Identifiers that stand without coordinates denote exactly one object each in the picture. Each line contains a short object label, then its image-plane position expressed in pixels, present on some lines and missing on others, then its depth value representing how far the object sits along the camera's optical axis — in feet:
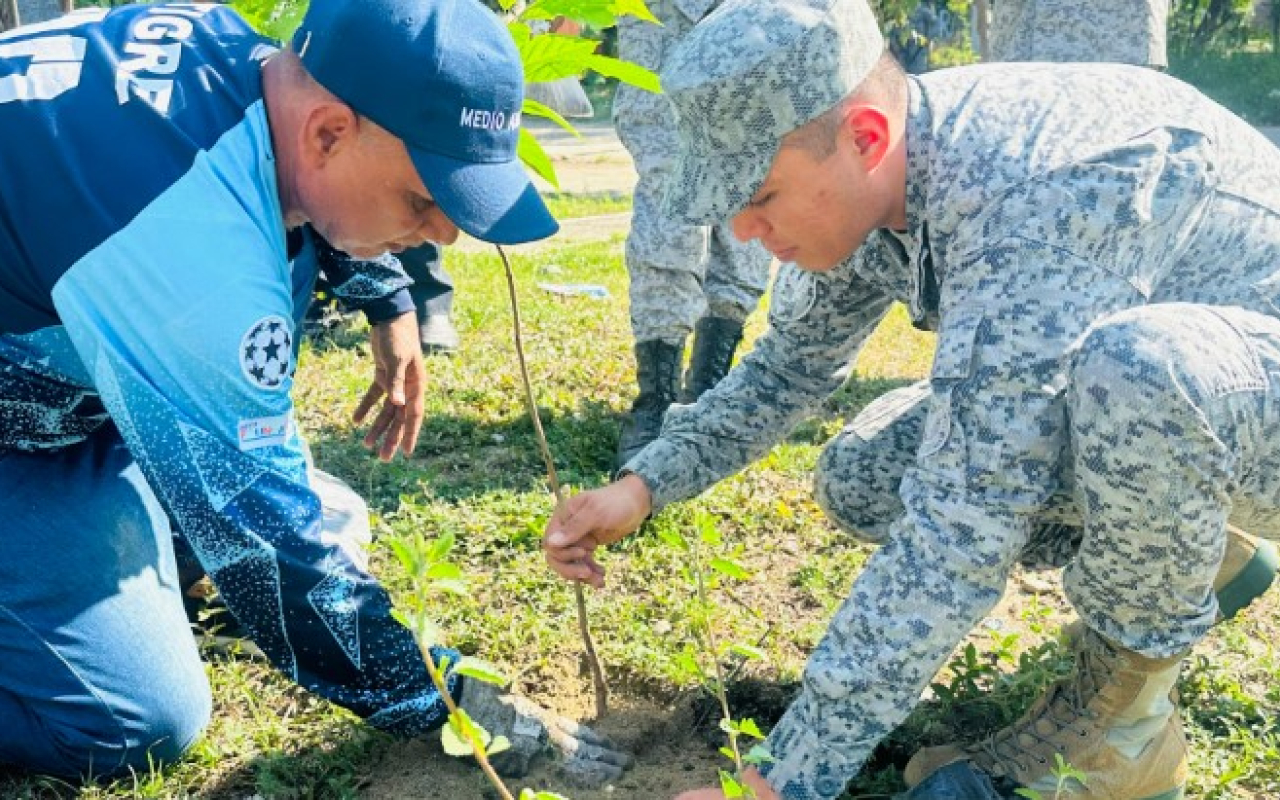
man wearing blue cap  6.03
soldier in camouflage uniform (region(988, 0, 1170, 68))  15.25
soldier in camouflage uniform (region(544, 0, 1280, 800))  6.16
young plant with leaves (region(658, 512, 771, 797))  4.94
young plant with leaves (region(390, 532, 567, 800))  4.04
